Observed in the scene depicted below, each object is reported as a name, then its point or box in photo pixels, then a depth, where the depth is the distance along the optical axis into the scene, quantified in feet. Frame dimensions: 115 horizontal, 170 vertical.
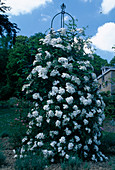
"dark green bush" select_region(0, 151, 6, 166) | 10.73
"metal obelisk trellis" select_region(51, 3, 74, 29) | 16.87
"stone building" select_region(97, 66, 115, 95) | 66.33
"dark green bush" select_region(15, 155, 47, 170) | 9.27
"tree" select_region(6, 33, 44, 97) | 59.82
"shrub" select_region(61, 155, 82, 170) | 9.45
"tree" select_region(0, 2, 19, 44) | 51.08
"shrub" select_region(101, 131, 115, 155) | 14.53
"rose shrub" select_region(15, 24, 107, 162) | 11.34
